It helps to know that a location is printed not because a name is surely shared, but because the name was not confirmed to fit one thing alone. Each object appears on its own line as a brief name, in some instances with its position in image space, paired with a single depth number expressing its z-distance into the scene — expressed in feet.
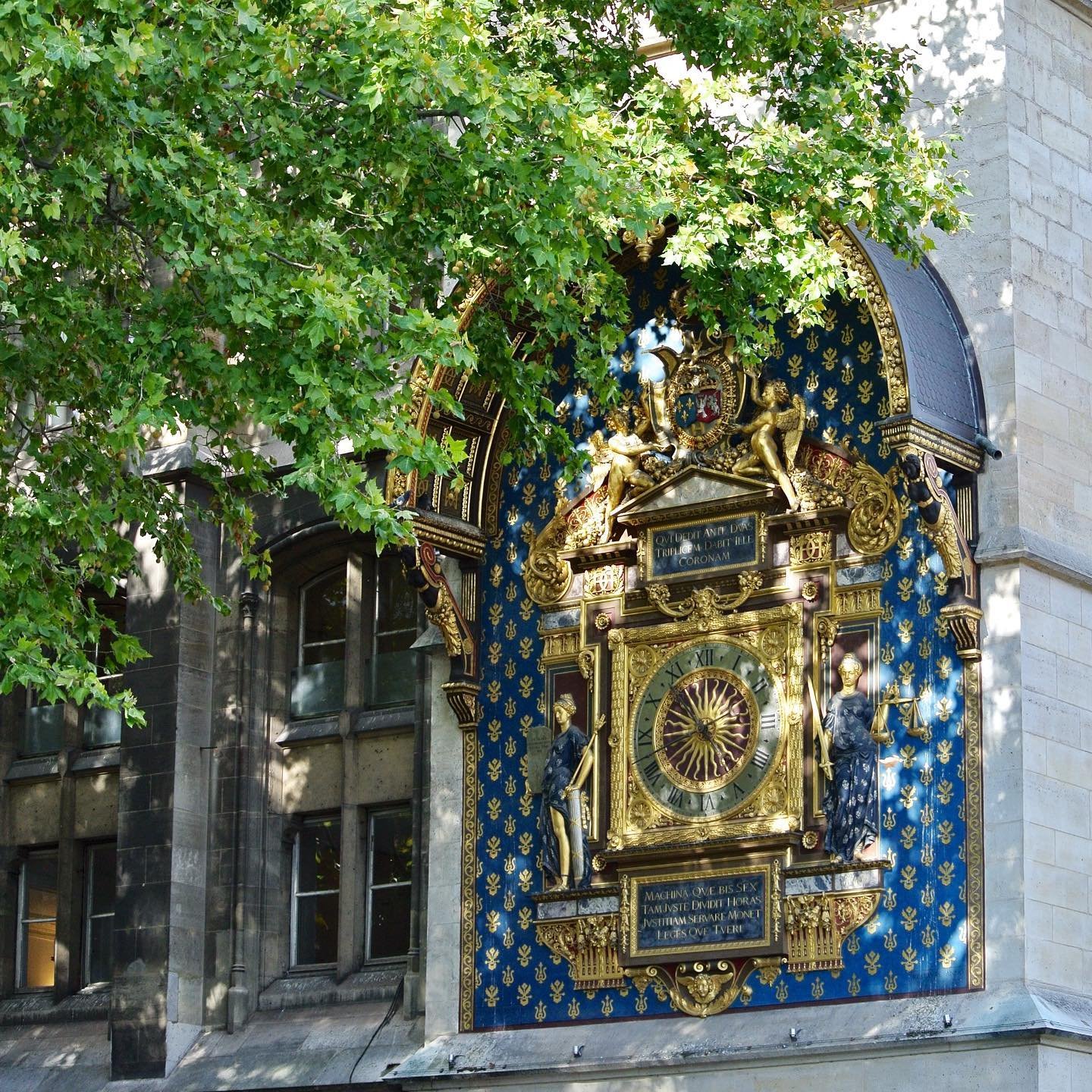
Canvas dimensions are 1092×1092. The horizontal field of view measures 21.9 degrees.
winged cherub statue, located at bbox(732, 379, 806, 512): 76.59
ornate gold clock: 75.51
